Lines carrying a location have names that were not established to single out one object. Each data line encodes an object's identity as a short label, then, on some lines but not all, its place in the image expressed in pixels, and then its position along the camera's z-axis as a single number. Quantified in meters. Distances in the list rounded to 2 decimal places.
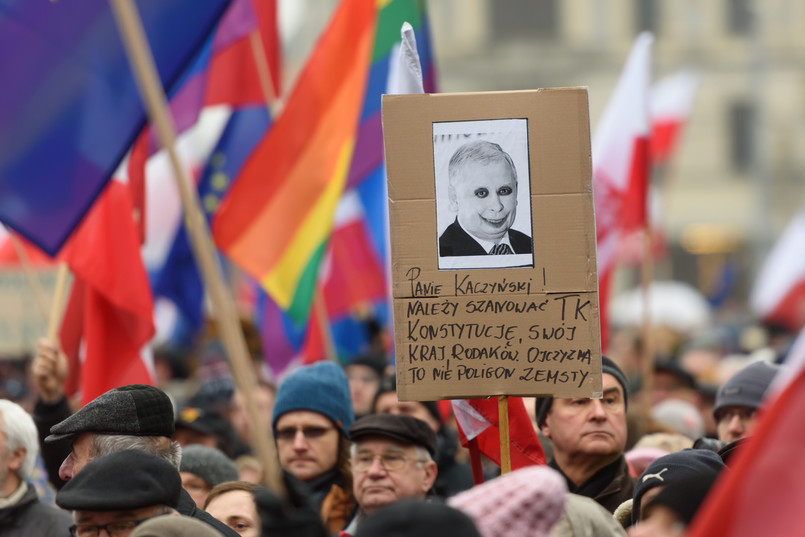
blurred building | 105.69
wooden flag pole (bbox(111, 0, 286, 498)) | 8.79
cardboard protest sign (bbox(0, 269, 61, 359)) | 25.00
